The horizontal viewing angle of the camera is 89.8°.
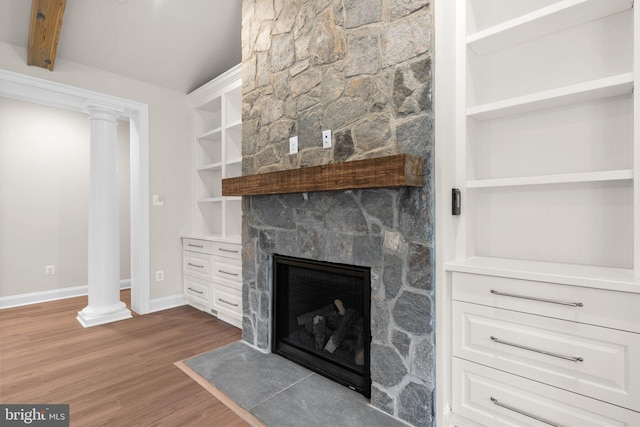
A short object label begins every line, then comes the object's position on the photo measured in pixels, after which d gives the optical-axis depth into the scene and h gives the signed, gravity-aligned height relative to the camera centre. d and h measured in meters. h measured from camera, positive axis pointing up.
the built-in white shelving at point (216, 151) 3.35 +0.71
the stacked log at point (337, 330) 2.06 -0.83
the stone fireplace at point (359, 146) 1.60 +0.38
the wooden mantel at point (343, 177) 1.49 +0.19
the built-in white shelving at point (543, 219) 1.24 -0.05
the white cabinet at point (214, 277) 3.01 -0.67
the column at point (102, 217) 3.27 -0.04
